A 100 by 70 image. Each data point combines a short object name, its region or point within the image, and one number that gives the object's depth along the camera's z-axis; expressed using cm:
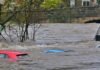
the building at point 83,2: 10072
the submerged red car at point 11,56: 1939
